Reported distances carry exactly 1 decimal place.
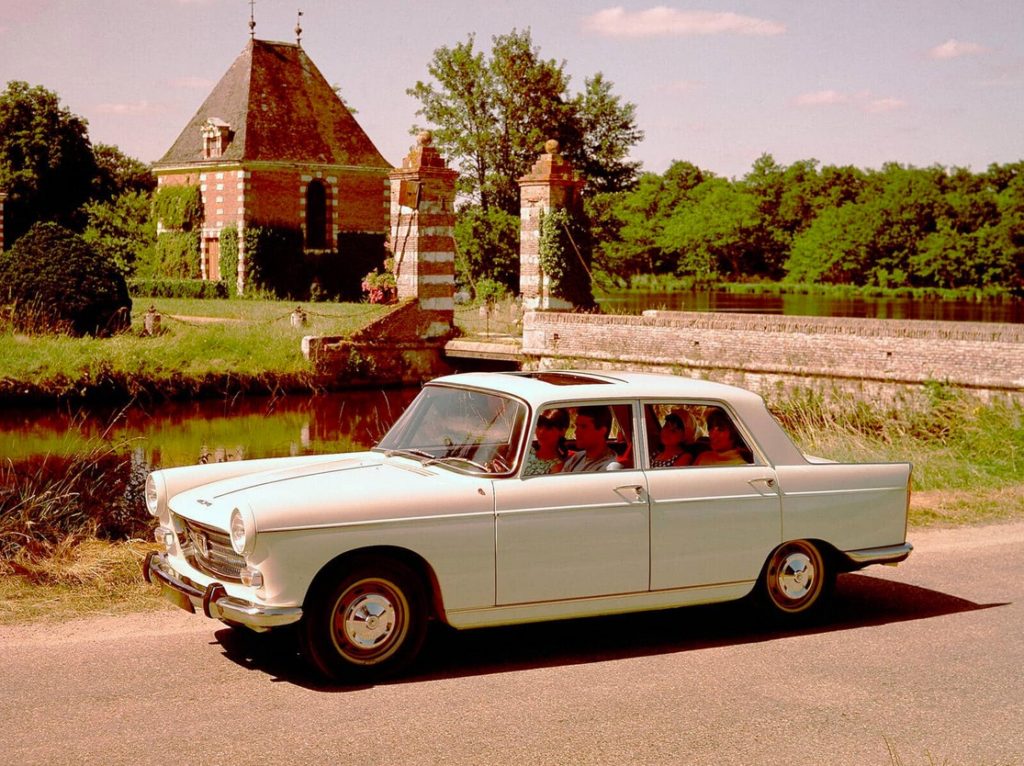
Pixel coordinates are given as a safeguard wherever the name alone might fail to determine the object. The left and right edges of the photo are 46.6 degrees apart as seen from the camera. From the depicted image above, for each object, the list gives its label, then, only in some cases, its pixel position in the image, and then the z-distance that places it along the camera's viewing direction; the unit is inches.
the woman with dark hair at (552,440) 244.4
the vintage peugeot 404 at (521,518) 214.8
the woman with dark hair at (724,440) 261.1
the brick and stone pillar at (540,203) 1100.5
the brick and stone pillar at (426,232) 1143.6
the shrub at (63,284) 1030.4
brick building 1761.8
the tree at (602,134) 1764.3
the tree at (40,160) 2169.0
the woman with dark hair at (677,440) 256.1
